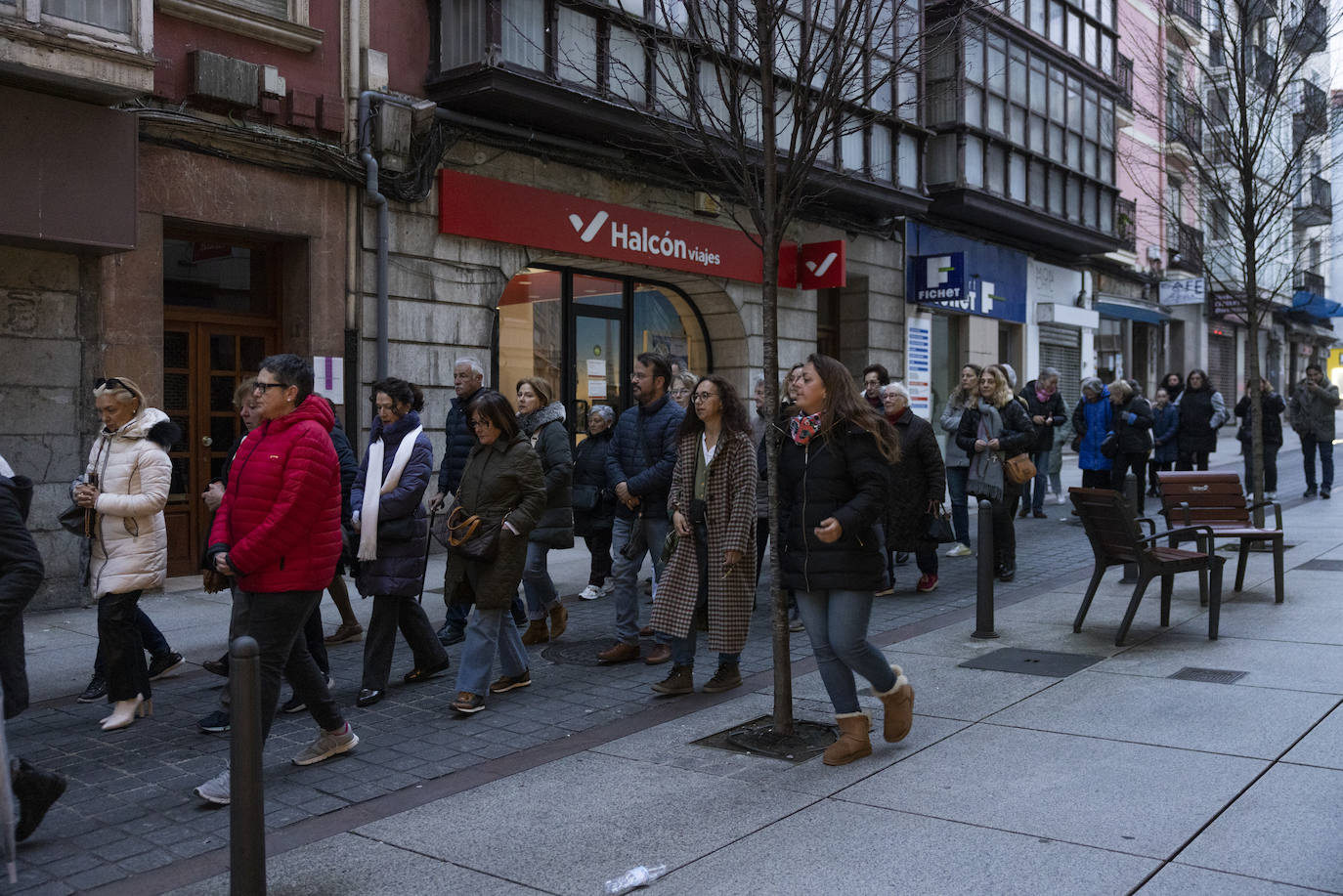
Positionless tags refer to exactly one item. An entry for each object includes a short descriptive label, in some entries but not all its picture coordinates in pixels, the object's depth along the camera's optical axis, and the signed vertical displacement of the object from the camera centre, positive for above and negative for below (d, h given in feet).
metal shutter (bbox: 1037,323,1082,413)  79.20 +4.77
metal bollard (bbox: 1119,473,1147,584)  31.89 -2.05
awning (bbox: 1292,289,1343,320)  131.95 +13.27
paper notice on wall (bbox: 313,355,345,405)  35.94 +1.42
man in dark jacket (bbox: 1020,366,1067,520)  48.32 +0.60
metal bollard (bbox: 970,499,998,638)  24.48 -3.25
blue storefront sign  61.98 +8.41
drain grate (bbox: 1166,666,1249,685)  20.48 -4.48
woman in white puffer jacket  18.84 -1.64
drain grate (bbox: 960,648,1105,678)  21.89 -4.61
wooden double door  34.37 +0.26
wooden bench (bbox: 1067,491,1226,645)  24.13 -2.72
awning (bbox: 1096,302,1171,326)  86.38 +8.44
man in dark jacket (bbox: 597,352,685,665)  23.63 -1.27
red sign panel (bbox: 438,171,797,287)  39.70 +7.37
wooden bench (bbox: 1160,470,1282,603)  29.94 -2.01
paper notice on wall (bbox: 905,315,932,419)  63.82 +3.37
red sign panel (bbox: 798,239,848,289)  53.36 +7.30
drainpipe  36.70 +7.20
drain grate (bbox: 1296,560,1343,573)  33.14 -4.07
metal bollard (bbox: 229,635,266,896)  10.82 -3.31
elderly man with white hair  24.67 -0.45
